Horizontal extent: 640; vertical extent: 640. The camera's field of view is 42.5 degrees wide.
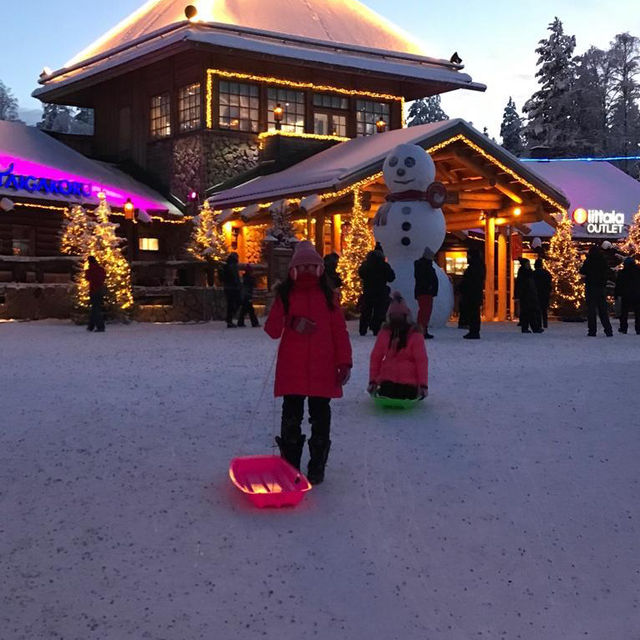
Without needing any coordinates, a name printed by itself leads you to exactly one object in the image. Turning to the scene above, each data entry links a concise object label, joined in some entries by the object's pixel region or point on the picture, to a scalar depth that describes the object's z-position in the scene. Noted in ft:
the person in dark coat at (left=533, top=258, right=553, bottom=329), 56.08
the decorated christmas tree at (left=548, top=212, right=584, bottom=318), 74.74
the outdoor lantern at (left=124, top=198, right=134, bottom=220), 71.82
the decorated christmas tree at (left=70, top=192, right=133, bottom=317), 59.62
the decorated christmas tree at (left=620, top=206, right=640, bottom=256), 90.07
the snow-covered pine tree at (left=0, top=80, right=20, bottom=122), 269.11
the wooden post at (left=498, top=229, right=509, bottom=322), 69.05
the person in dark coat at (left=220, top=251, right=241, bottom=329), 54.80
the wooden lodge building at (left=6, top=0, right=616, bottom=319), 64.08
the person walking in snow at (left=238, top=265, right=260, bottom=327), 55.26
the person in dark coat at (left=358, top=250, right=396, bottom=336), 44.91
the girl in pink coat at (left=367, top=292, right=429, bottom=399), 23.40
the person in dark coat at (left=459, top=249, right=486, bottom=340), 46.68
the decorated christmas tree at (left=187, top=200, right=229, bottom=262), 69.10
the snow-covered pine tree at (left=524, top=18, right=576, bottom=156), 158.61
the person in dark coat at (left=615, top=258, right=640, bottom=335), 51.65
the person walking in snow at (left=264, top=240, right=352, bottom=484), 16.08
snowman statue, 49.60
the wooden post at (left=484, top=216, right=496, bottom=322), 68.18
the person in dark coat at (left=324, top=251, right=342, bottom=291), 45.55
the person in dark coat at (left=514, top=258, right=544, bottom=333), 52.17
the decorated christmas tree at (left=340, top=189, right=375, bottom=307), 58.70
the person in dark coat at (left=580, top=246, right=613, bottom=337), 48.52
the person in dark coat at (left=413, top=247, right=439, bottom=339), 42.34
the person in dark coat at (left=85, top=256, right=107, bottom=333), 52.85
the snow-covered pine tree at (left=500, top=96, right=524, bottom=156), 197.77
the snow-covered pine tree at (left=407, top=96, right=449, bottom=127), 216.74
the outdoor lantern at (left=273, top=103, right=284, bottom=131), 75.63
